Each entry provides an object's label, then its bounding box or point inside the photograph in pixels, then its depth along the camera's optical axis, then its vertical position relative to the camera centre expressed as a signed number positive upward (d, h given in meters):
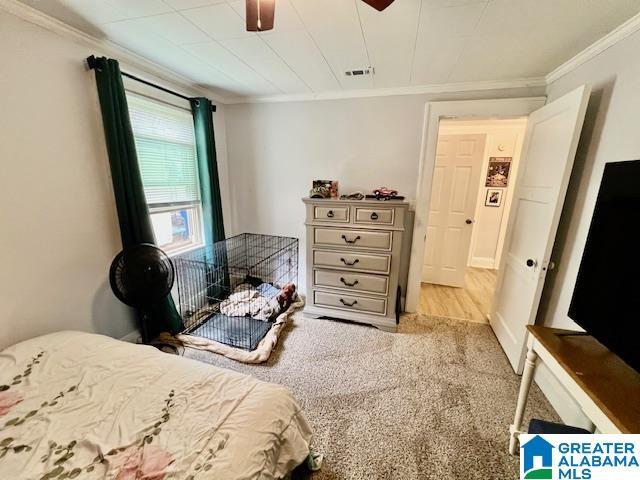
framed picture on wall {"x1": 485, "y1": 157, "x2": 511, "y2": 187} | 4.08 +0.21
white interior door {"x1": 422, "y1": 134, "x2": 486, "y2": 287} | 3.35 -0.31
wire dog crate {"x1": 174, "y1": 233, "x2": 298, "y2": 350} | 2.51 -1.25
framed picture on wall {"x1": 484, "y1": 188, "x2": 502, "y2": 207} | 4.18 -0.21
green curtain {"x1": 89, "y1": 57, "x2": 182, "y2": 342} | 1.79 +0.14
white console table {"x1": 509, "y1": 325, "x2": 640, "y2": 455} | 0.89 -0.75
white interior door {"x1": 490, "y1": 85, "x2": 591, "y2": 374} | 1.65 -0.20
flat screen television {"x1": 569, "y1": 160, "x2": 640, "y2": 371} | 1.02 -0.35
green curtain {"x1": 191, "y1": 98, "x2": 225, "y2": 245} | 2.64 +0.09
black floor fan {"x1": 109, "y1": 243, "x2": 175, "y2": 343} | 1.80 -0.70
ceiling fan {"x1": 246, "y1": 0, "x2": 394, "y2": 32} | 1.02 +0.69
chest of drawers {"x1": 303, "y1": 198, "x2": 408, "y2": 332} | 2.38 -0.72
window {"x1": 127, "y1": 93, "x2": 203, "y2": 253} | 2.23 +0.08
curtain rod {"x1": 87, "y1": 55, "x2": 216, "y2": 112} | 1.74 +0.77
